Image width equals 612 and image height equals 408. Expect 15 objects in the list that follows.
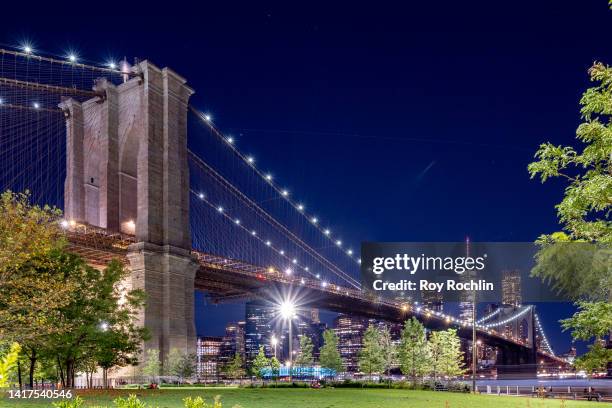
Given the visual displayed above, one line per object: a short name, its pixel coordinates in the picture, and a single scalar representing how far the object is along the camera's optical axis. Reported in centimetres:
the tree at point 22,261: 1884
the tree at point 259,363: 6956
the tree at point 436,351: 6650
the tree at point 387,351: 7256
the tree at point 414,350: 6781
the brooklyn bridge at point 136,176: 5556
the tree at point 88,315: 3216
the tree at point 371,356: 7106
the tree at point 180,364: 5000
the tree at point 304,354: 7656
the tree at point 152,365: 4866
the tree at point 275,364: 6741
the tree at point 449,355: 6581
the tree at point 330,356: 7400
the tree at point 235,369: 7031
